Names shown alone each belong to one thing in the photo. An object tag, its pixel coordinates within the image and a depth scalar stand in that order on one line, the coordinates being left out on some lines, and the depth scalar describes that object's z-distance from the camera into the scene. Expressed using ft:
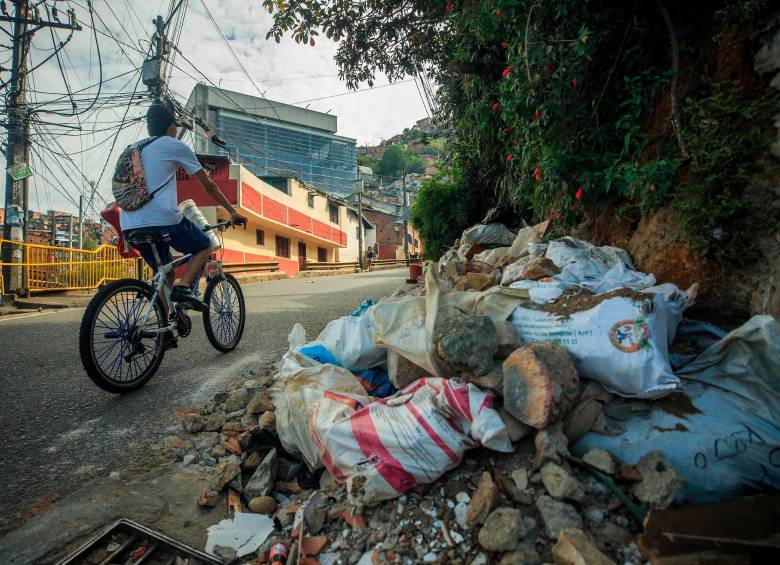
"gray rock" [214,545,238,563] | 3.64
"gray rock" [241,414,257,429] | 5.93
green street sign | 26.55
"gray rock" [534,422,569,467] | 3.71
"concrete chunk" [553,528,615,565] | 2.82
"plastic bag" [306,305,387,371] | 5.90
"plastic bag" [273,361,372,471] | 4.62
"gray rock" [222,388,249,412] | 6.46
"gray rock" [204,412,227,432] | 5.89
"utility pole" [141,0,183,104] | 31.53
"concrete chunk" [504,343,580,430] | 3.76
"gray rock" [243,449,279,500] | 4.41
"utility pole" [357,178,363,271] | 85.19
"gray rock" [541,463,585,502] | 3.42
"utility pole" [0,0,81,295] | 26.45
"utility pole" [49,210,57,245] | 67.69
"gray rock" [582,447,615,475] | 3.62
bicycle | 6.82
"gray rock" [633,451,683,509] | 3.34
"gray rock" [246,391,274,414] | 6.02
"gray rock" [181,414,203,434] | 5.88
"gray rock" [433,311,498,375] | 4.34
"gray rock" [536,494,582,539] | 3.25
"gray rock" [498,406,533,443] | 3.95
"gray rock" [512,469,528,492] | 3.65
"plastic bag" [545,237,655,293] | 6.07
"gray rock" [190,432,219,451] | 5.48
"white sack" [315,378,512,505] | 3.78
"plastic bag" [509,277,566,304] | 5.50
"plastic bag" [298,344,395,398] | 5.71
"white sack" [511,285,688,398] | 4.15
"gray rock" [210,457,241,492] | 4.48
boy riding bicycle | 7.60
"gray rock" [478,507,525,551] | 3.08
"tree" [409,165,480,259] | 20.45
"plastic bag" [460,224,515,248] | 14.67
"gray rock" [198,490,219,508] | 4.31
